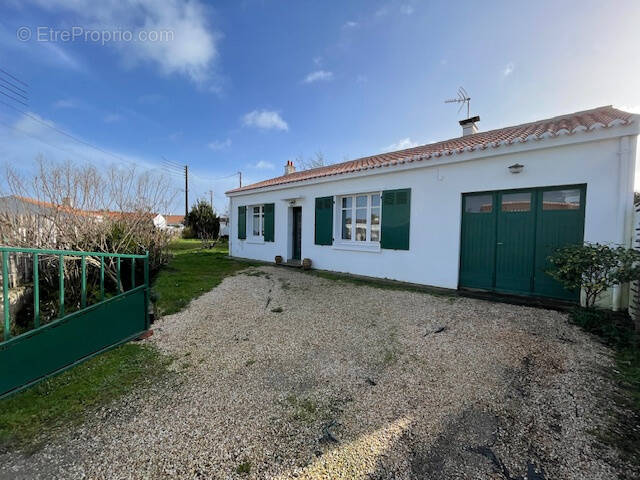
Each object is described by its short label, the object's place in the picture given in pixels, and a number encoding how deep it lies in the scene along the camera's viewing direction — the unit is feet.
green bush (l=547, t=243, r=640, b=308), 13.06
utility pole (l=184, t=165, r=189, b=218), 94.38
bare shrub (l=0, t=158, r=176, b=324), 18.10
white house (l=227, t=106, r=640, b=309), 15.96
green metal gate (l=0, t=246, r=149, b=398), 9.32
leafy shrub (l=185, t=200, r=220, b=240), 85.61
